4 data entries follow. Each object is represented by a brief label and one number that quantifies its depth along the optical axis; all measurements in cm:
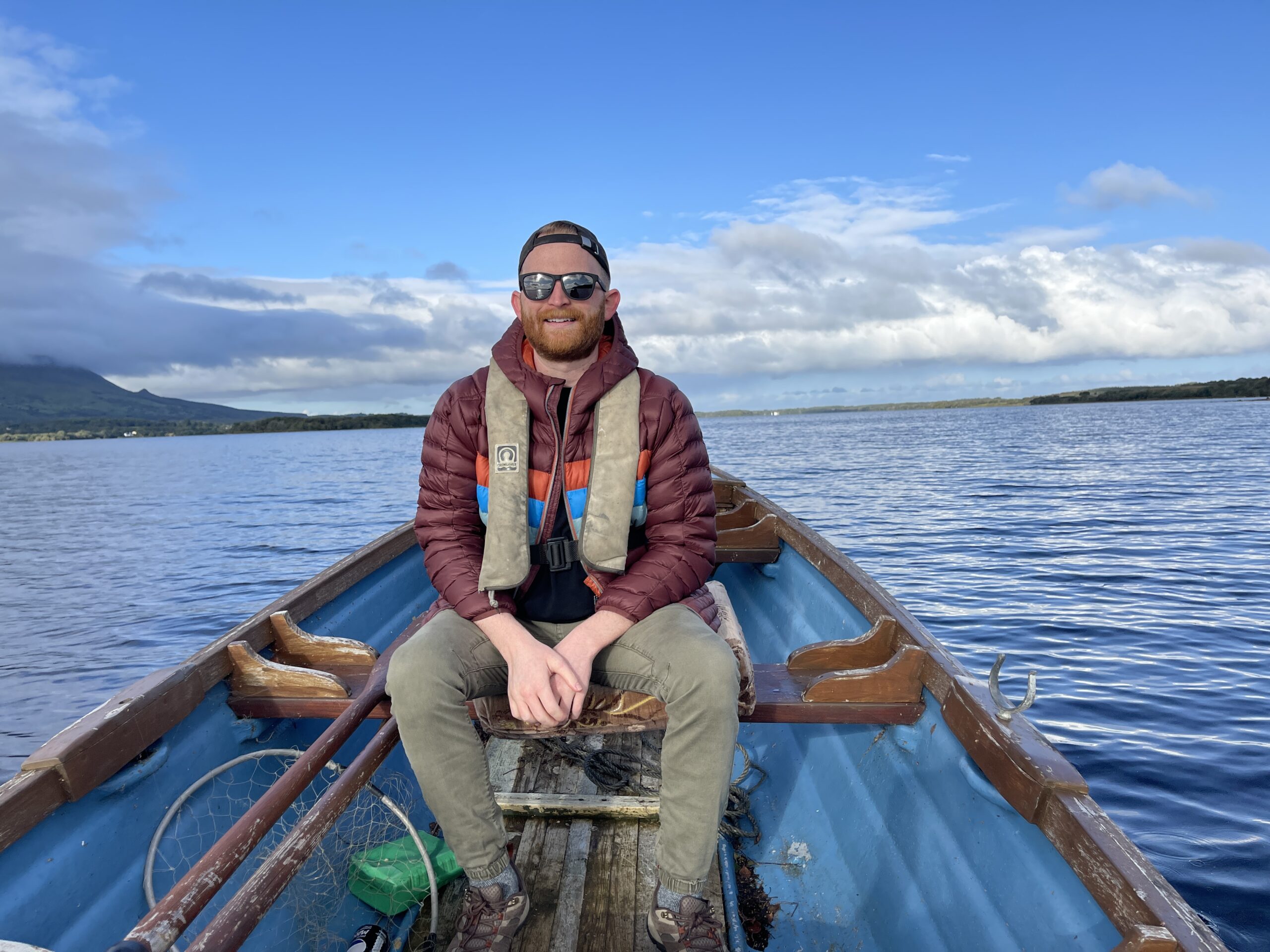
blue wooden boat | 215
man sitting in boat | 249
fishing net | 277
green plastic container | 312
